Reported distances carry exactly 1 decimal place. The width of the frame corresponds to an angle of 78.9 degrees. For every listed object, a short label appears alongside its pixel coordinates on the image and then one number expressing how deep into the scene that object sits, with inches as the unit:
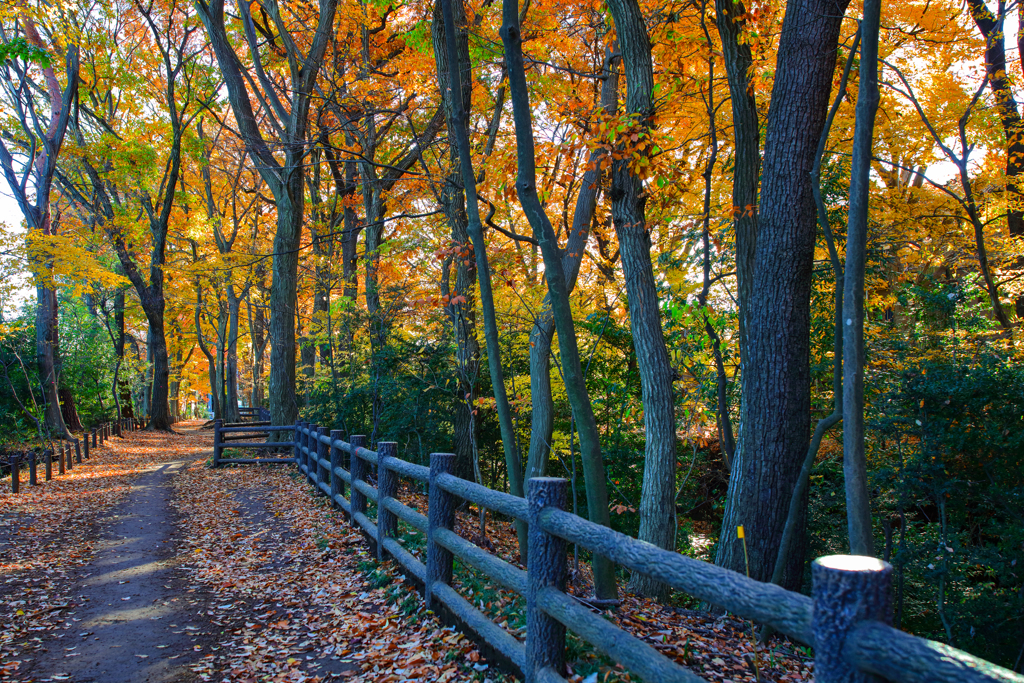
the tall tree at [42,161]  636.7
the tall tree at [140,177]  749.3
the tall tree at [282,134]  544.7
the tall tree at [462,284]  340.2
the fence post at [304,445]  491.2
